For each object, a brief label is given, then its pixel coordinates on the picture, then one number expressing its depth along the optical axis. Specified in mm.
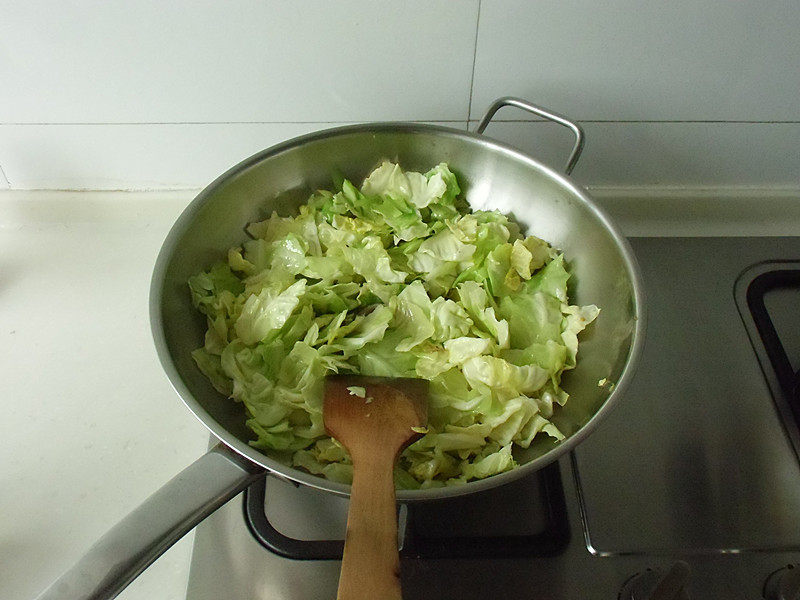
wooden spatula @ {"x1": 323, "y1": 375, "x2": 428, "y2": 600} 546
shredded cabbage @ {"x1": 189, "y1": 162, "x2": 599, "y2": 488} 755
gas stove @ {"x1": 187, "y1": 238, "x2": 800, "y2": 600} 688
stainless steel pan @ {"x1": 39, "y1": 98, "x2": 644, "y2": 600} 566
